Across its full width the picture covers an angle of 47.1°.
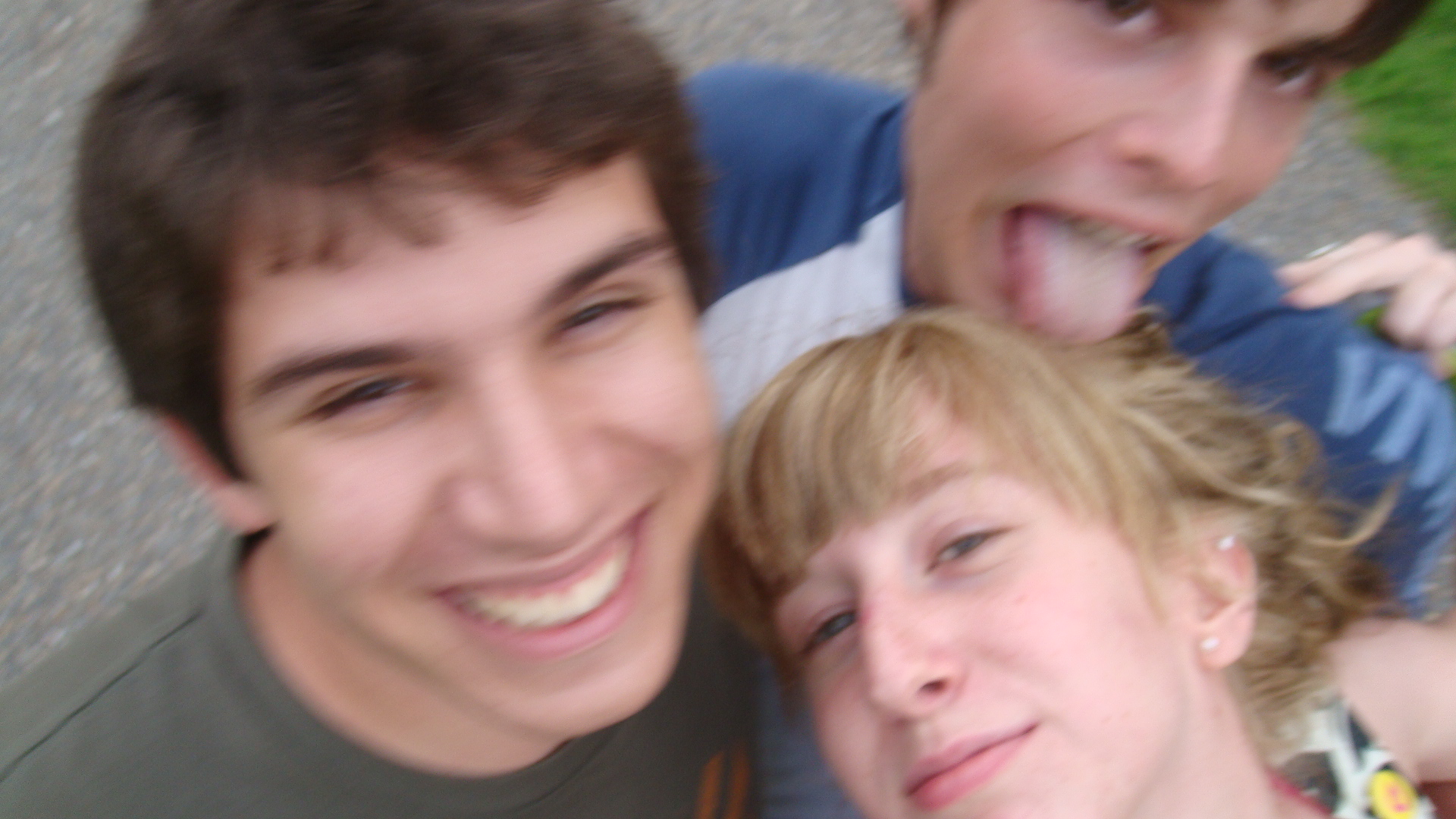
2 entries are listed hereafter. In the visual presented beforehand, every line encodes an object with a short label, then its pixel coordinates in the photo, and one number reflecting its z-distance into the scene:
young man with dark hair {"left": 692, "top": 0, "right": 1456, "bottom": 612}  0.52
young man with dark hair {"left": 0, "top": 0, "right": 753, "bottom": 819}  0.43
